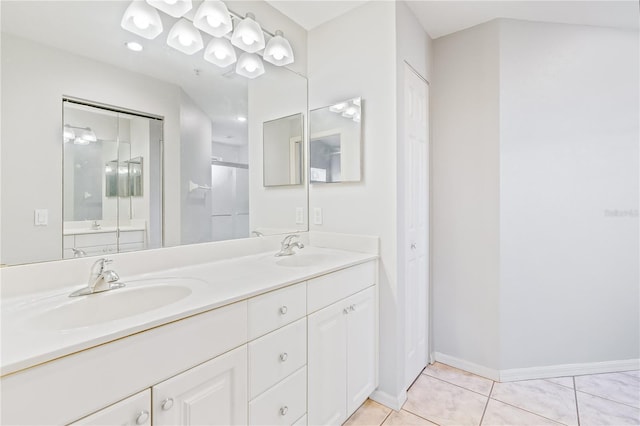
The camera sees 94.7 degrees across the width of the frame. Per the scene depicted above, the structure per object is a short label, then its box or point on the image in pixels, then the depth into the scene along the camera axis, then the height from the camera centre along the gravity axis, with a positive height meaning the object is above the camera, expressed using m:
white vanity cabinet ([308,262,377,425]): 1.33 -0.69
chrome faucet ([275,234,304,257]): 1.78 -0.21
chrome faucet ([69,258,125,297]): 1.01 -0.24
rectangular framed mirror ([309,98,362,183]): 1.83 +0.47
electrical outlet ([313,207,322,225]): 2.04 -0.02
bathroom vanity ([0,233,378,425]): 0.66 -0.38
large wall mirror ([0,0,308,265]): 1.03 +0.33
